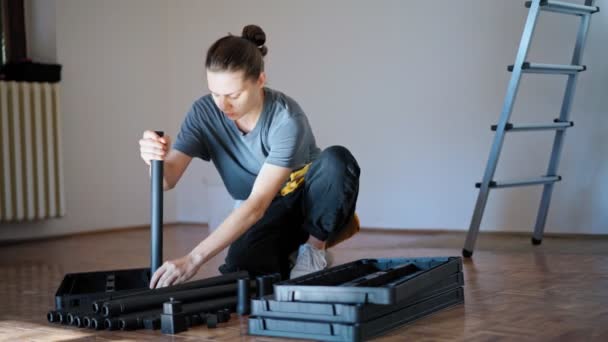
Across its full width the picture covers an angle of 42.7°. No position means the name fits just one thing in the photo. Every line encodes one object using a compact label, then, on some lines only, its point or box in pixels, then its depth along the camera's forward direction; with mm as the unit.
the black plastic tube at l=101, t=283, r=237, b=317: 1768
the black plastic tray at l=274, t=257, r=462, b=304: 1591
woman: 1975
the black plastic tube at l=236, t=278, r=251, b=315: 1924
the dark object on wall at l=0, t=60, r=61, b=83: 4004
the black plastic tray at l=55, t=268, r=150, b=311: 2117
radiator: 3895
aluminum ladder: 3023
